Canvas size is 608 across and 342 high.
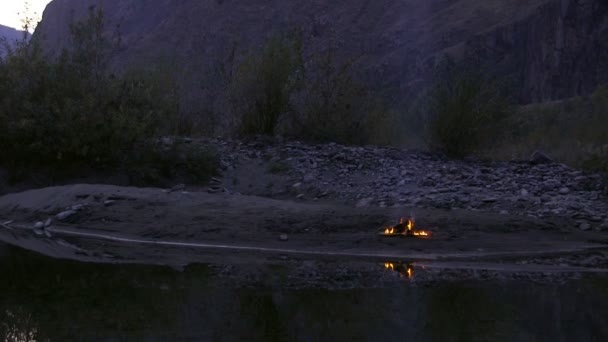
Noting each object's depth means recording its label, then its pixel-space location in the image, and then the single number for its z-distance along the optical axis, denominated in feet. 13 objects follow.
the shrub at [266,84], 68.33
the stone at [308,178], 55.36
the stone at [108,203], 46.68
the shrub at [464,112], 67.82
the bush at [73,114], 57.82
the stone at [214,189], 54.54
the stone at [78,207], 46.98
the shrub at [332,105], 69.67
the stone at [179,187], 54.27
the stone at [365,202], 47.67
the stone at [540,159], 65.83
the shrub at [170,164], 57.82
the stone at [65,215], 46.52
